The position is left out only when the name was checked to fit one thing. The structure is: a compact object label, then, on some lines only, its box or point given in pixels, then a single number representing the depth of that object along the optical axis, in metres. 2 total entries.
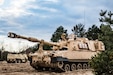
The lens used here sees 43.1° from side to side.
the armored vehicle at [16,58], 22.12
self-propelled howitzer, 10.33
